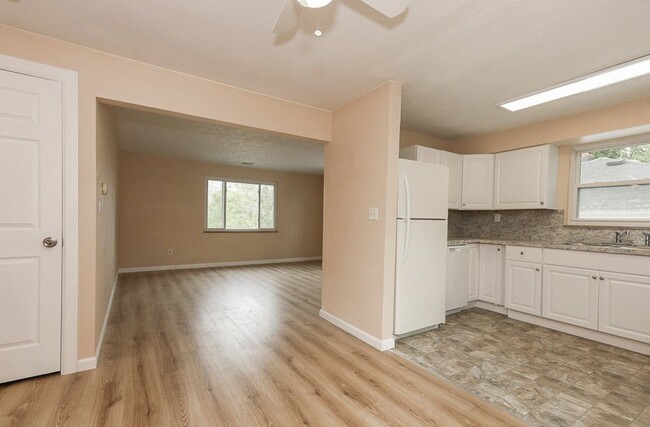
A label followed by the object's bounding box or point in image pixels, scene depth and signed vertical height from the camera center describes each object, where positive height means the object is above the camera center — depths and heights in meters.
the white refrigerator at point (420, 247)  2.79 -0.37
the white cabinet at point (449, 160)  3.65 +0.67
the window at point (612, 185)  3.11 +0.33
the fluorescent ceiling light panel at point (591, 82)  2.16 +1.10
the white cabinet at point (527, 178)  3.51 +0.43
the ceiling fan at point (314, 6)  1.27 +0.94
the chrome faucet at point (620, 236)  3.12 -0.23
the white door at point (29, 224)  1.96 -0.15
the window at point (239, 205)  6.89 +0.03
